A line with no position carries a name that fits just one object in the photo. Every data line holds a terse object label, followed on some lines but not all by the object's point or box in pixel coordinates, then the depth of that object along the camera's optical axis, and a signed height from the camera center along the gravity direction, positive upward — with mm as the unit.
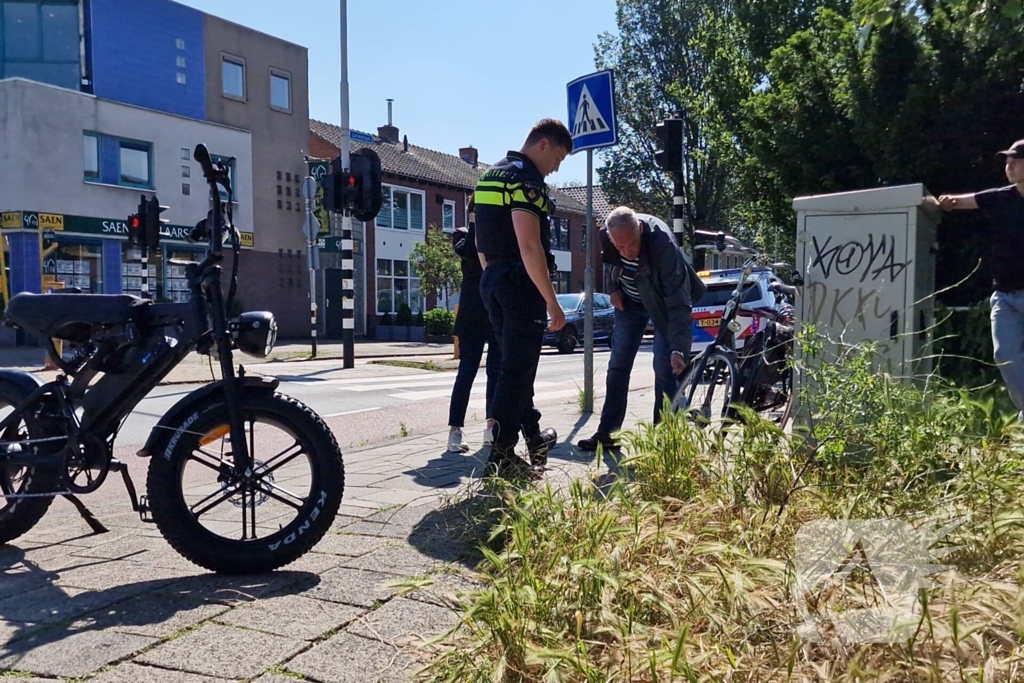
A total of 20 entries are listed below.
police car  13367 -92
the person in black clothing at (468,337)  6305 -254
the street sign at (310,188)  18406 +2181
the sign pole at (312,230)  18514 +1475
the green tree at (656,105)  40781 +8505
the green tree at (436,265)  33875 +1246
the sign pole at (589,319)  8672 -191
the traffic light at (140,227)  17297 +1387
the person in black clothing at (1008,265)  5004 +178
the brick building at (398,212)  38031 +3837
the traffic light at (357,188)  15695 +1856
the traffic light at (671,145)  9539 +1554
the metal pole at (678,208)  9625 +935
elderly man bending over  5941 +5
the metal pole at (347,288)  17812 +226
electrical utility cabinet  4543 +158
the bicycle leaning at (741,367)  5500 -409
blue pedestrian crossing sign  8430 +1688
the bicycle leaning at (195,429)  3420 -489
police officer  4594 +122
